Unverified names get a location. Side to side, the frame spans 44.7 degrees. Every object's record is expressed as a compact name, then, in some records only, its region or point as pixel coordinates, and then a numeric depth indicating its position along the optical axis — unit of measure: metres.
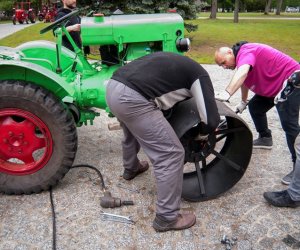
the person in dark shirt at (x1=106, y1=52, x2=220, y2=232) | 2.60
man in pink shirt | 3.30
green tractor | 3.19
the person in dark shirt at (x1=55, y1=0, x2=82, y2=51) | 4.91
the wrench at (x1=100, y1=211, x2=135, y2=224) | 3.02
